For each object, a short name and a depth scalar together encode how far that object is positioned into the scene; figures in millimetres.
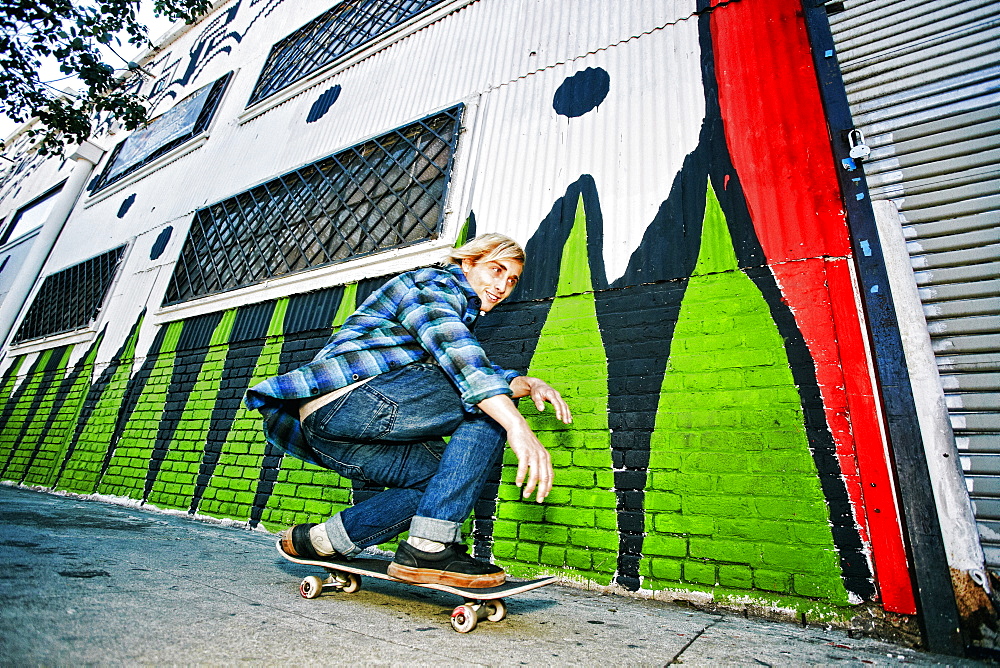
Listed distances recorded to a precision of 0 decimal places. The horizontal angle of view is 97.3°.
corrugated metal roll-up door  1937
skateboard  1335
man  1382
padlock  2449
